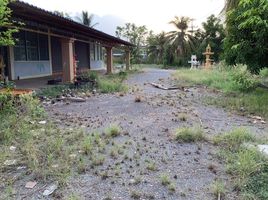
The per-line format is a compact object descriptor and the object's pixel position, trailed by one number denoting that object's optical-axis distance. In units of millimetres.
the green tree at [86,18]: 28882
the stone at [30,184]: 2419
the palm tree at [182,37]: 27624
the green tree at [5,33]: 3485
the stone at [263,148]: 2955
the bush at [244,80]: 7684
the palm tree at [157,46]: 29070
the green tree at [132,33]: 33298
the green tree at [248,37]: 5245
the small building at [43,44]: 6561
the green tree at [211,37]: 25491
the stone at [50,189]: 2321
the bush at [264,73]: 9707
